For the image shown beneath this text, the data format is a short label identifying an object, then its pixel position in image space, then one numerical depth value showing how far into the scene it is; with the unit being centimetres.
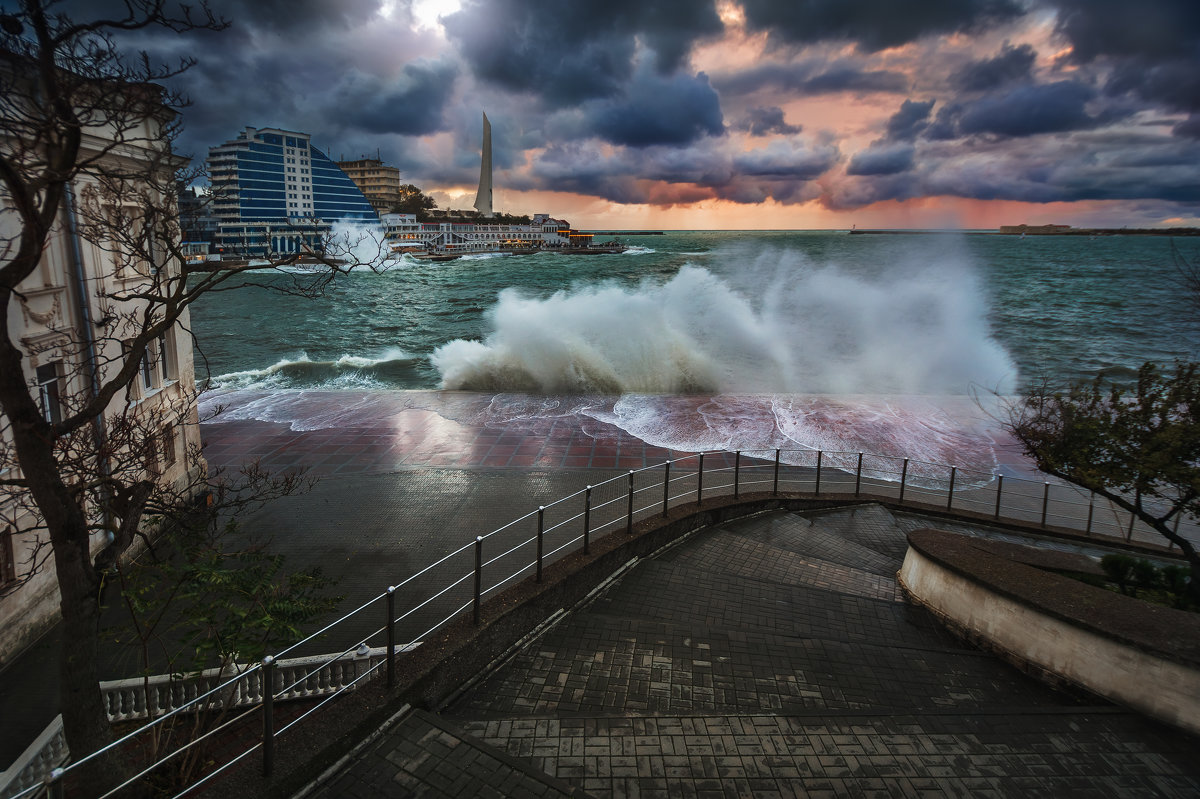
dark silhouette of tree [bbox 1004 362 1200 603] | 643
